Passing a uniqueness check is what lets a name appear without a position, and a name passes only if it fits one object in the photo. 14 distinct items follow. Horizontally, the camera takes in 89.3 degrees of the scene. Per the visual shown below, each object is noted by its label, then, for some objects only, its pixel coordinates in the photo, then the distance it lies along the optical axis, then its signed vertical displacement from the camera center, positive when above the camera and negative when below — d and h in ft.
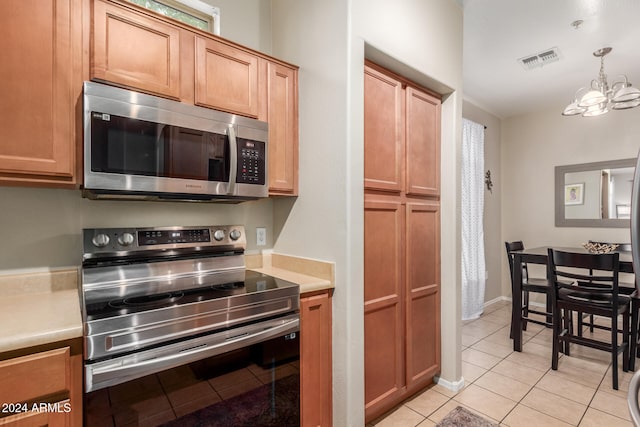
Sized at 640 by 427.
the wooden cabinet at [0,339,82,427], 3.16 -1.76
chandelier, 8.60 +3.11
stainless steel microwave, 4.28 +0.97
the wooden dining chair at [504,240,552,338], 10.19 -2.35
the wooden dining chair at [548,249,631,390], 8.00 -2.29
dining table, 9.89 -2.25
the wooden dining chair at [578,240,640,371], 8.32 -3.15
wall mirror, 12.69 +0.80
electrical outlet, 7.08 -0.49
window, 6.11 +3.94
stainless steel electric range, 3.63 -1.20
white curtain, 13.00 -0.41
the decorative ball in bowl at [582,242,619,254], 10.15 -1.11
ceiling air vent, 9.78 +4.87
